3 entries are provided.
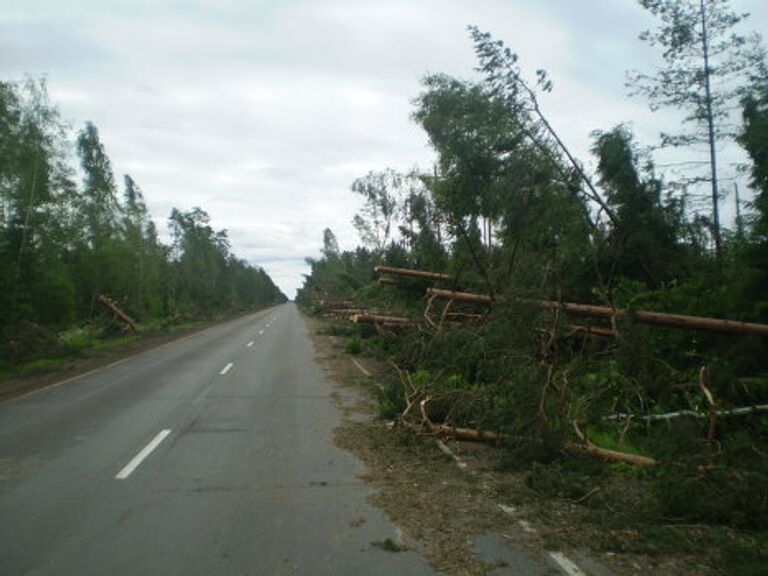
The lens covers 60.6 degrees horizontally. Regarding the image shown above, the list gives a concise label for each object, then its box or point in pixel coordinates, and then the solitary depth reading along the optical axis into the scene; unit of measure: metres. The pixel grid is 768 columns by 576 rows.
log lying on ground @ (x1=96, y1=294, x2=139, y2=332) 37.18
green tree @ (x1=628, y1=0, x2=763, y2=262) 17.34
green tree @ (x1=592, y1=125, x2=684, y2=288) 17.84
